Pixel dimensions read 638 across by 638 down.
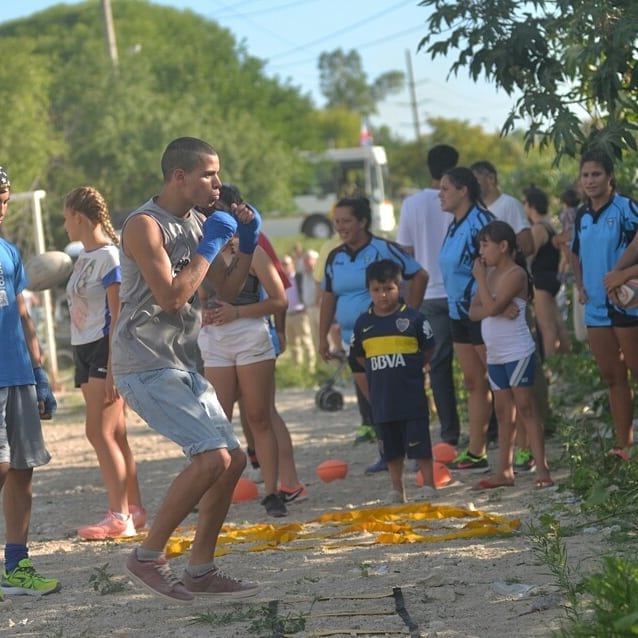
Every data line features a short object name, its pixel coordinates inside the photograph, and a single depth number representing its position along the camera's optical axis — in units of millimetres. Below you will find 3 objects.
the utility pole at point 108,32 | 38912
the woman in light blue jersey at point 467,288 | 9414
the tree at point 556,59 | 8023
